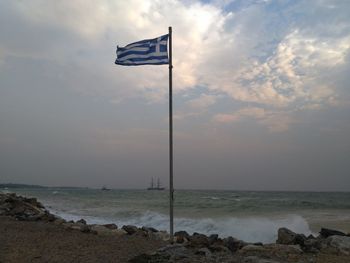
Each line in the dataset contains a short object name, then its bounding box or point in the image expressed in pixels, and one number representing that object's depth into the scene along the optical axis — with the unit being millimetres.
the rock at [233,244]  11685
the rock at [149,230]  15441
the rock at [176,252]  8720
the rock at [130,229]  14493
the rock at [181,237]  12374
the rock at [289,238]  12556
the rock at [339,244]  11280
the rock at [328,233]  14852
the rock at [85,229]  14086
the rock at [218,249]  10820
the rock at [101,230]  13961
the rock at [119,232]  14008
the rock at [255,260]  8663
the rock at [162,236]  13641
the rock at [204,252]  9625
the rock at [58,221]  16722
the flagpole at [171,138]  10547
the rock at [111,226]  15791
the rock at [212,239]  12339
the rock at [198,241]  11306
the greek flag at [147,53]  11242
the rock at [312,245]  11279
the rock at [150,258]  8602
